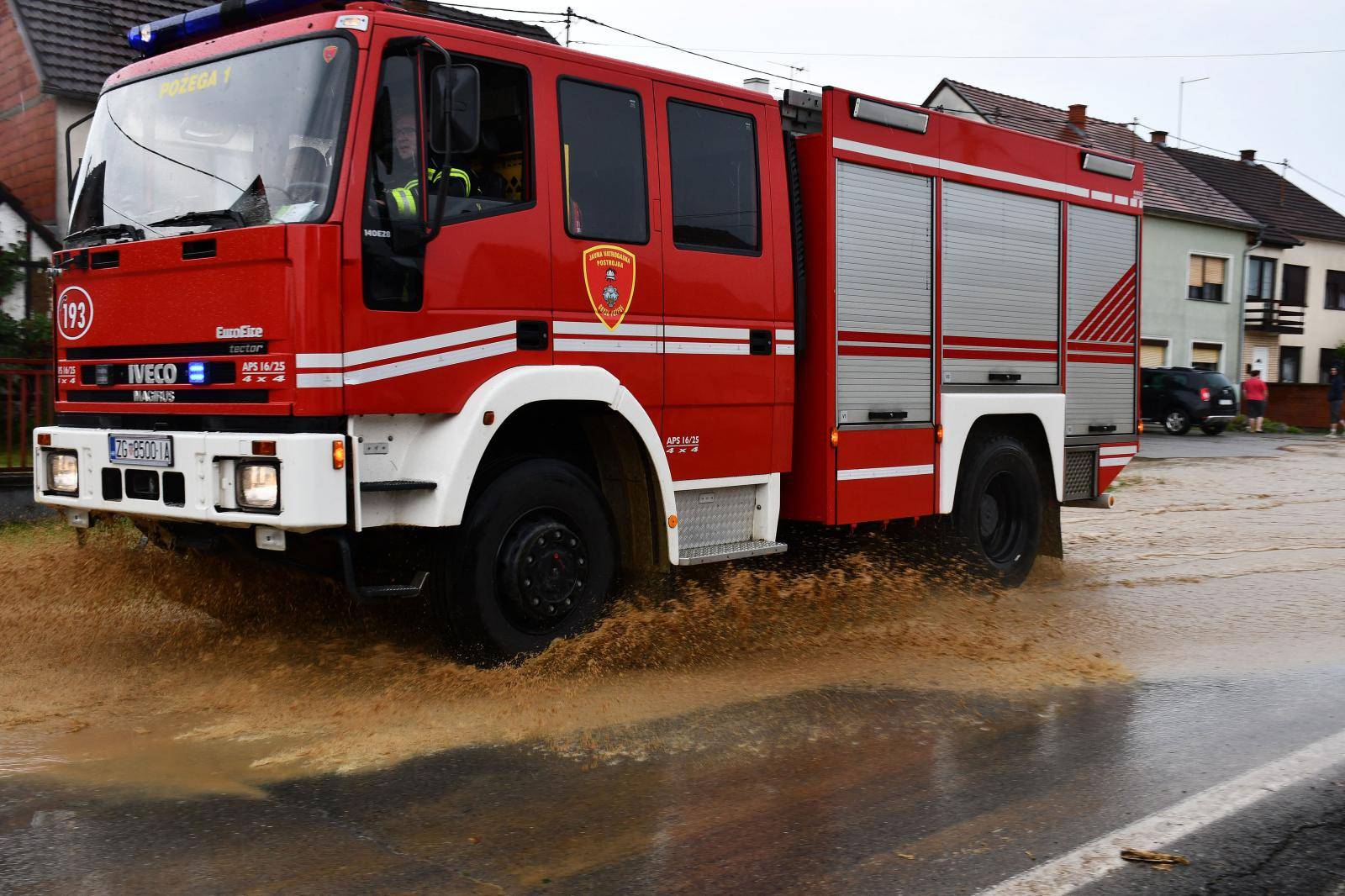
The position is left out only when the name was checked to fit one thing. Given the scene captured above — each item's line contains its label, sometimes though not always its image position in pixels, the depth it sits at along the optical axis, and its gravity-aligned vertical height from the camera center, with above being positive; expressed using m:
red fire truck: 5.16 +0.32
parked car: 30.30 -0.67
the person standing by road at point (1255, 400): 31.95 -0.72
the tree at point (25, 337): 13.13 +0.48
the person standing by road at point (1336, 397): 32.69 -0.66
